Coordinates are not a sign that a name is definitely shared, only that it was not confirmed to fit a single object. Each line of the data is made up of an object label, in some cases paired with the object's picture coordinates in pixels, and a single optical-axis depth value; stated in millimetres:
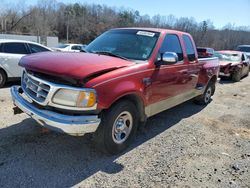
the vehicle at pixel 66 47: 14513
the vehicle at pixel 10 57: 5628
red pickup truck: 2349
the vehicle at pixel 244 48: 16775
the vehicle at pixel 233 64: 9569
